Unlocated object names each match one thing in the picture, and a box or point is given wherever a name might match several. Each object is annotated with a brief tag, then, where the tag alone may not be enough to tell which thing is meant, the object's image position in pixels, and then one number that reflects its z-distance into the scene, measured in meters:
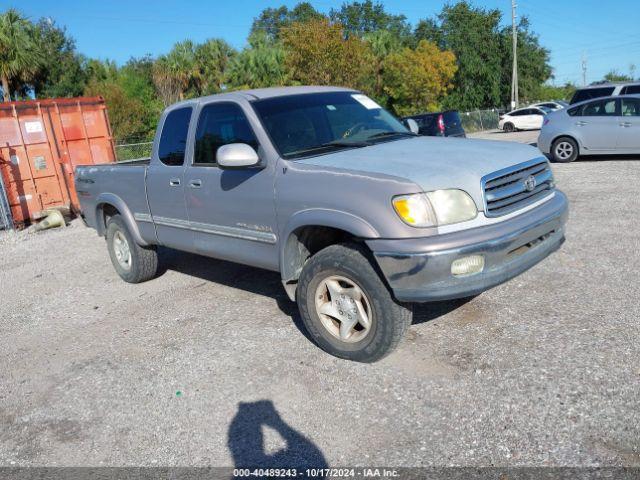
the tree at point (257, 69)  36.78
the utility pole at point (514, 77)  43.46
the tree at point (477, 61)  50.38
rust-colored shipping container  11.47
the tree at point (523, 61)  49.97
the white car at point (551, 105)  34.06
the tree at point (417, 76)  42.28
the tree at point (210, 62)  39.50
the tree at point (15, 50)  29.16
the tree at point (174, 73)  39.00
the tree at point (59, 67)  41.97
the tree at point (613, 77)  87.00
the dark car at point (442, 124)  16.95
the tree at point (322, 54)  31.92
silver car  12.02
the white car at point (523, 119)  32.25
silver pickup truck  3.47
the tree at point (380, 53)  44.59
